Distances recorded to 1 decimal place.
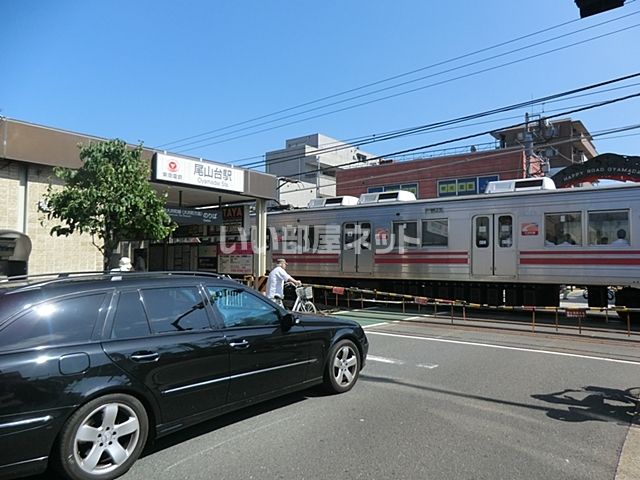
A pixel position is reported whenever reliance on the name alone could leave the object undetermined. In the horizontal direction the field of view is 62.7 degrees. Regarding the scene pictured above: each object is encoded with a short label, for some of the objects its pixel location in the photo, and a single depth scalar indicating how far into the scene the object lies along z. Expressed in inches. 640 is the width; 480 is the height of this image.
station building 370.0
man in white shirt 473.7
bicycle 479.2
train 524.4
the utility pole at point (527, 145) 1066.1
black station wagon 143.9
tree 332.5
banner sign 693.3
